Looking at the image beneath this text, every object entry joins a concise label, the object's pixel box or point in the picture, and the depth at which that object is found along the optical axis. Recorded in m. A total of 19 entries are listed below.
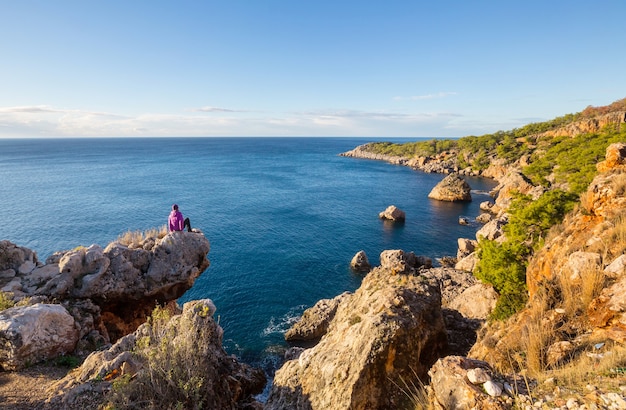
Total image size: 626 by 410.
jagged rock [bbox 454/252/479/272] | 31.42
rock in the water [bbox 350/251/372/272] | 35.53
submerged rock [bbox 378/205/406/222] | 52.20
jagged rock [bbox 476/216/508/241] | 36.78
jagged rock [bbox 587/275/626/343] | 6.53
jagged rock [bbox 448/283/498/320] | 19.98
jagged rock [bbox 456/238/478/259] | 37.56
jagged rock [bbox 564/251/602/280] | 8.50
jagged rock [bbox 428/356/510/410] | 5.02
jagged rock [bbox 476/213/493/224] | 52.75
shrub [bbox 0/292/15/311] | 12.37
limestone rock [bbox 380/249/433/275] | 33.19
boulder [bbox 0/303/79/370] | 10.66
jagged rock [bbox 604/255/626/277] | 7.98
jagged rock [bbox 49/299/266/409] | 8.52
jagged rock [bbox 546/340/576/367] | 6.18
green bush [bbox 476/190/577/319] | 18.03
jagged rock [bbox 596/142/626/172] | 14.20
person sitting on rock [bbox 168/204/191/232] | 17.83
